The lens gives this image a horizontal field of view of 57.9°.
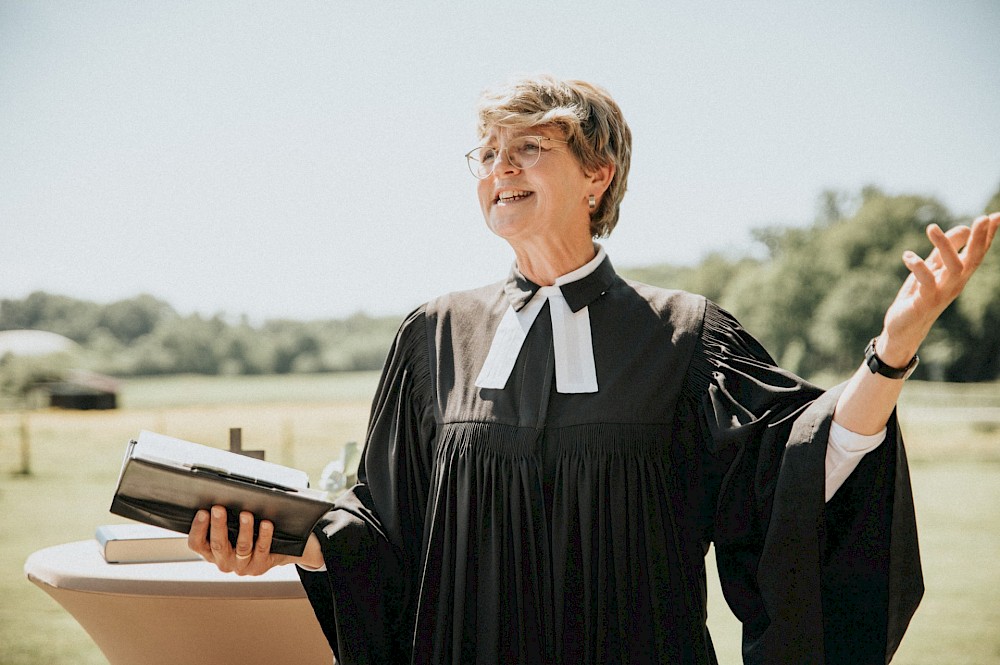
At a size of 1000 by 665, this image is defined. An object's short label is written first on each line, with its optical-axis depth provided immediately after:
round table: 1.63
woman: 1.25
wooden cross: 1.94
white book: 1.75
